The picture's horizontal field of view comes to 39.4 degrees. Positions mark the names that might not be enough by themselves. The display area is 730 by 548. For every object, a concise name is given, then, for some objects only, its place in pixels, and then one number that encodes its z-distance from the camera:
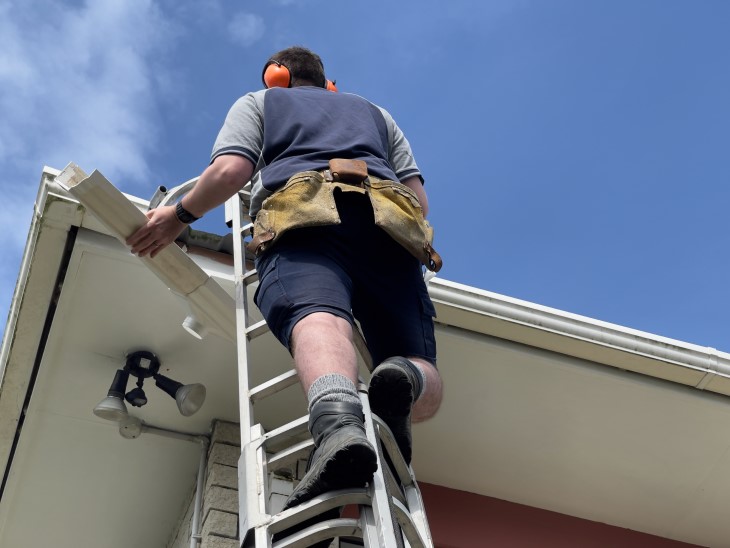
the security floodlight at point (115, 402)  4.37
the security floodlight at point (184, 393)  4.38
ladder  2.49
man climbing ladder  2.69
